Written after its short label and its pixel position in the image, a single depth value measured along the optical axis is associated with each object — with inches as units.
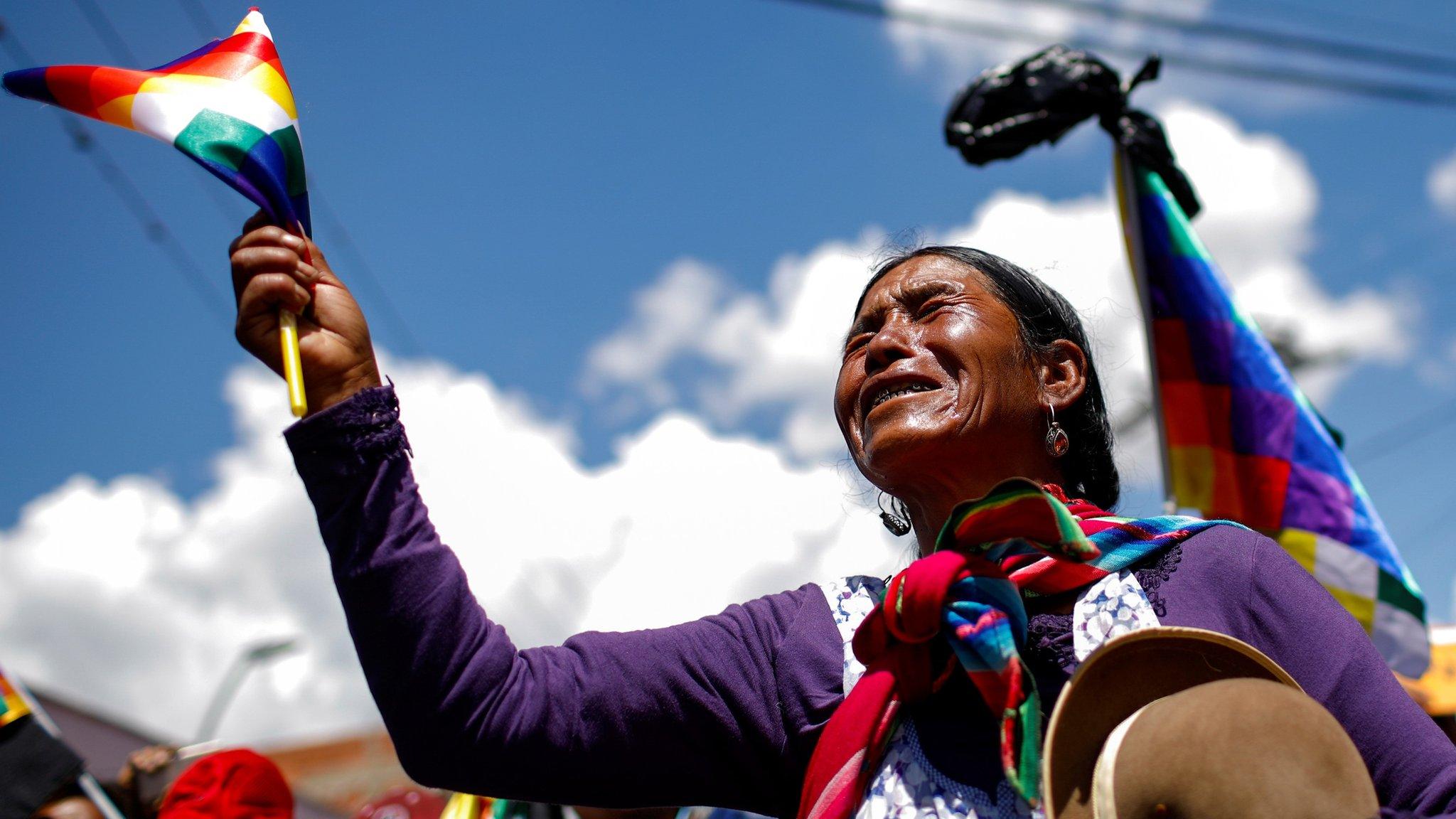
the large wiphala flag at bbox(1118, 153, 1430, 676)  159.2
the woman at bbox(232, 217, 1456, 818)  52.7
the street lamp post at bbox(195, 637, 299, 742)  652.7
